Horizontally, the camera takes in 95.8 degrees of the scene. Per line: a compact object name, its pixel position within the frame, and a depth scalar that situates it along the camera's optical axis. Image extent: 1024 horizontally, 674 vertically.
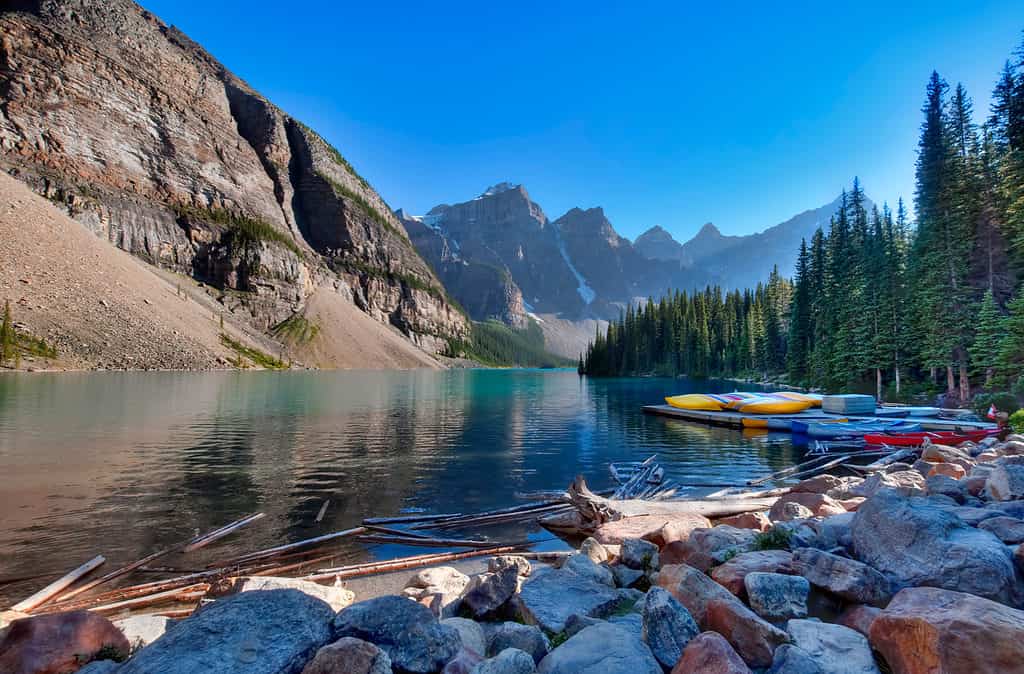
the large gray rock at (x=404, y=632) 4.82
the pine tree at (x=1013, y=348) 31.12
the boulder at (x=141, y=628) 5.55
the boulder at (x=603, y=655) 4.59
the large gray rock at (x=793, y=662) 4.33
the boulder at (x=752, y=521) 10.66
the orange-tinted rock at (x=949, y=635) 3.88
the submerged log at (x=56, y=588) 7.89
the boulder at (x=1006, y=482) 9.12
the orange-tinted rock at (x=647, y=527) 10.30
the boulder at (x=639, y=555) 8.94
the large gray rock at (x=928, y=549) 5.48
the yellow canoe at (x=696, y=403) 44.25
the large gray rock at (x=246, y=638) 4.24
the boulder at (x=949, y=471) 13.80
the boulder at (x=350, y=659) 4.32
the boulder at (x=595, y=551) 9.40
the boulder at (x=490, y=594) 7.00
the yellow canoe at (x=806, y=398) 41.47
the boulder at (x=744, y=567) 6.39
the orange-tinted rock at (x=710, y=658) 4.11
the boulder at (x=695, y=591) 5.59
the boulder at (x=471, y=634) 5.55
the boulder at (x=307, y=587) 7.47
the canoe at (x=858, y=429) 28.72
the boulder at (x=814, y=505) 10.53
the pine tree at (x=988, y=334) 35.31
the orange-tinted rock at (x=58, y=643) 4.64
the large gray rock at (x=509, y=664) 4.46
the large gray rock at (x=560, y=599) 6.36
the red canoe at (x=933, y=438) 25.57
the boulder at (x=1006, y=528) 6.72
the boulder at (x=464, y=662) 4.70
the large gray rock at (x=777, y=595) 5.68
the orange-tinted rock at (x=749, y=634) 4.73
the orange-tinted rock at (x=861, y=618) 5.04
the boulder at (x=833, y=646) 4.45
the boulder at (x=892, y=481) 12.37
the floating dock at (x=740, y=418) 28.17
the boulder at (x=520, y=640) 5.33
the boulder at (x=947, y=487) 10.21
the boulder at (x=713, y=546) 7.79
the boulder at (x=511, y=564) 8.95
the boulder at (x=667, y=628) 4.85
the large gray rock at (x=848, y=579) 5.71
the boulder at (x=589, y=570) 7.77
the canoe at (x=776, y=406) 40.19
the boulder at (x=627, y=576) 8.29
